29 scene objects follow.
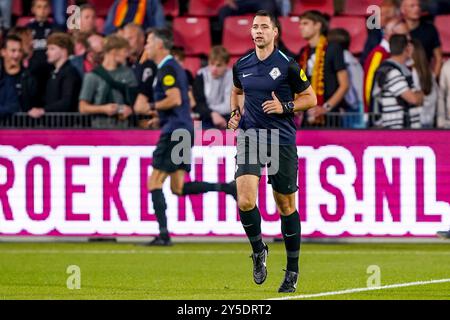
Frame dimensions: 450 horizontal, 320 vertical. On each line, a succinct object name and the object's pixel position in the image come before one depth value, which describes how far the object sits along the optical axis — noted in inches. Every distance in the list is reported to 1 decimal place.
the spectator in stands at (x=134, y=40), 749.3
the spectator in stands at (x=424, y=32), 750.5
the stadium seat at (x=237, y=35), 814.5
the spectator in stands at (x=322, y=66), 670.5
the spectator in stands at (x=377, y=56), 684.1
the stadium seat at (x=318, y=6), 833.5
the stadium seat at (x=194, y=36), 821.2
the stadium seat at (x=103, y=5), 858.9
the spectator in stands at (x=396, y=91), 666.8
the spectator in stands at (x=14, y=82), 688.4
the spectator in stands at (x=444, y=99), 682.8
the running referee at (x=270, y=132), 459.5
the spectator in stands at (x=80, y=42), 754.2
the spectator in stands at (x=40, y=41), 704.4
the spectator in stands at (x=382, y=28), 746.8
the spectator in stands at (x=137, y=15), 782.5
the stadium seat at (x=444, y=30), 804.6
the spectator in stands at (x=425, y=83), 686.5
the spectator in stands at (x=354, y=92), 671.8
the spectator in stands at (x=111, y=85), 681.6
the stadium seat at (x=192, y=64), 796.6
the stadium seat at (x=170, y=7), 845.9
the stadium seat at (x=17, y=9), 845.8
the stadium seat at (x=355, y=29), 804.0
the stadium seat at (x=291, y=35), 809.5
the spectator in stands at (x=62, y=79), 687.1
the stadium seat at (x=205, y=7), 851.4
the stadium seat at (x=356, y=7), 832.3
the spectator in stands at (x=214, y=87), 700.0
